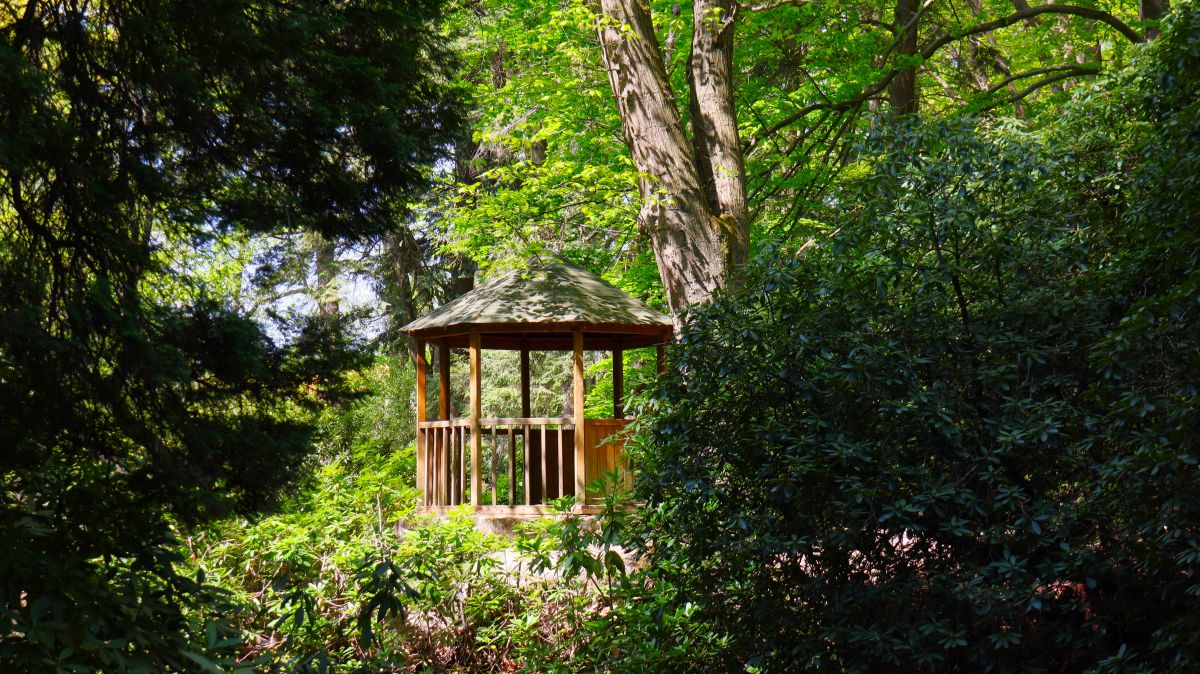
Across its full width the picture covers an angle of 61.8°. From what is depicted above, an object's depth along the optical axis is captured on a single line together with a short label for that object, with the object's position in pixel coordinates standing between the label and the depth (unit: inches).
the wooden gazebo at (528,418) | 430.0
